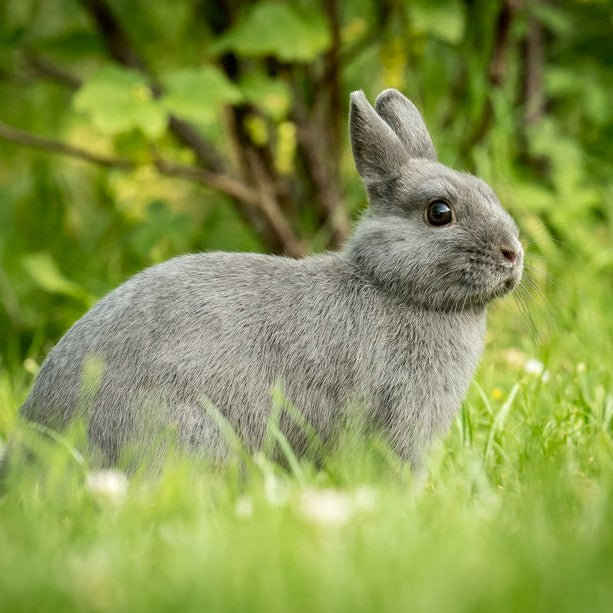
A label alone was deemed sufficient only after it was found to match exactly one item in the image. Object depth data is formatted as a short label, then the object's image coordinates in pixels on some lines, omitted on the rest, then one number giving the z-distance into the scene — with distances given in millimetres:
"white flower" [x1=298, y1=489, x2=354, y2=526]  4602
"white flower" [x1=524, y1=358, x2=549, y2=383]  7836
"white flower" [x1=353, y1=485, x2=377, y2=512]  4828
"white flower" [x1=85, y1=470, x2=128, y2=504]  5203
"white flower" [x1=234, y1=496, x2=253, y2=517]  5012
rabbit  6309
